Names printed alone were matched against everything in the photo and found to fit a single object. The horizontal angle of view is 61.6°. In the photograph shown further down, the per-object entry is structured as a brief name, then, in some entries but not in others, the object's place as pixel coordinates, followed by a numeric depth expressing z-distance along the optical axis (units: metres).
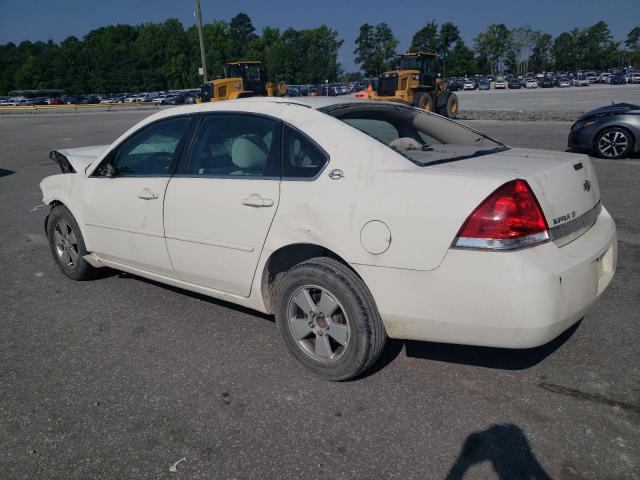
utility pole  37.22
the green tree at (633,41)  129.80
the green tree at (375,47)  130.88
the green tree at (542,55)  123.62
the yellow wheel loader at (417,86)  22.28
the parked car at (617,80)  70.75
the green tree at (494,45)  117.50
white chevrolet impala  2.44
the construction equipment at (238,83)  25.42
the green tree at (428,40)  120.94
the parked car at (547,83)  74.38
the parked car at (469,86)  73.25
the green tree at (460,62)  117.06
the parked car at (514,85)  75.25
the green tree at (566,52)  127.06
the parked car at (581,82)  74.04
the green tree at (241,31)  136.96
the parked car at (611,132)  9.84
